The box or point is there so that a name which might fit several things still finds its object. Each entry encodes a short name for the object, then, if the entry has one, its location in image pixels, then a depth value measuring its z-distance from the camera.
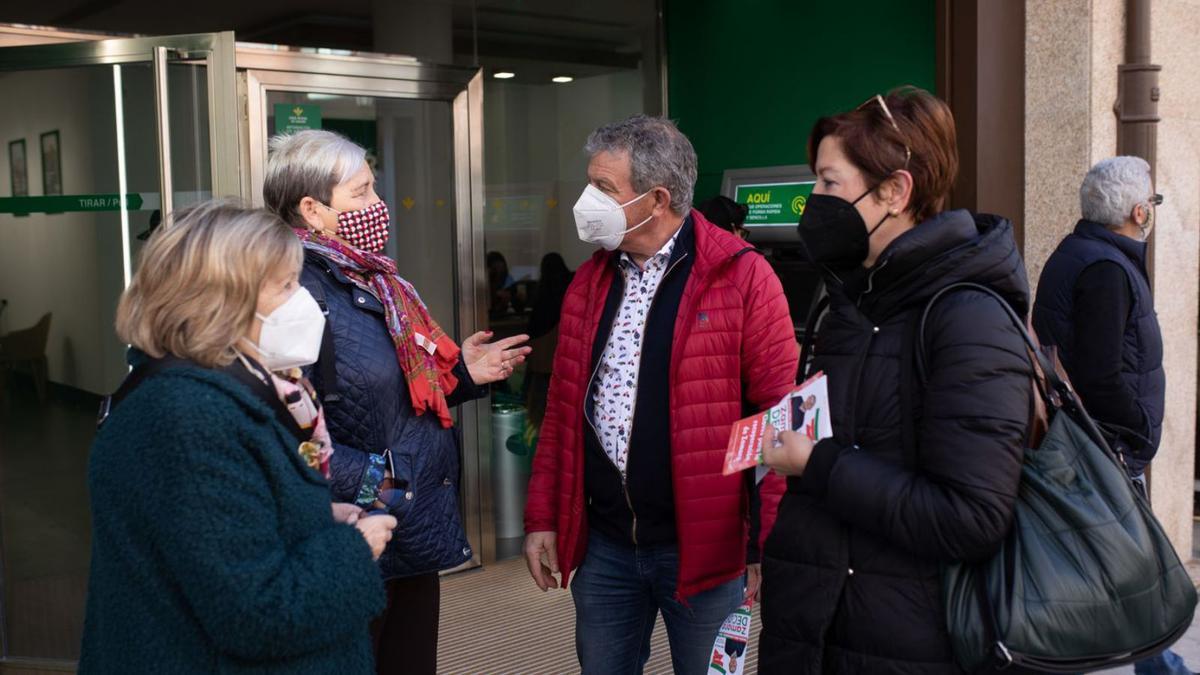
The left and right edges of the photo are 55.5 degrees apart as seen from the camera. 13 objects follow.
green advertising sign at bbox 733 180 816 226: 5.72
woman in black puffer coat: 1.84
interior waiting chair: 4.39
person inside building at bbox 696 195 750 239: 5.41
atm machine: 5.74
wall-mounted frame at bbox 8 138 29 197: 4.30
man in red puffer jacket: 2.62
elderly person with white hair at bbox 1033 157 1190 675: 3.86
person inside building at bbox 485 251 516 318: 5.81
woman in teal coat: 1.68
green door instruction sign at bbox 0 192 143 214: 4.21
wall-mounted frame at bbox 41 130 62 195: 4.24
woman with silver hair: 2.57
